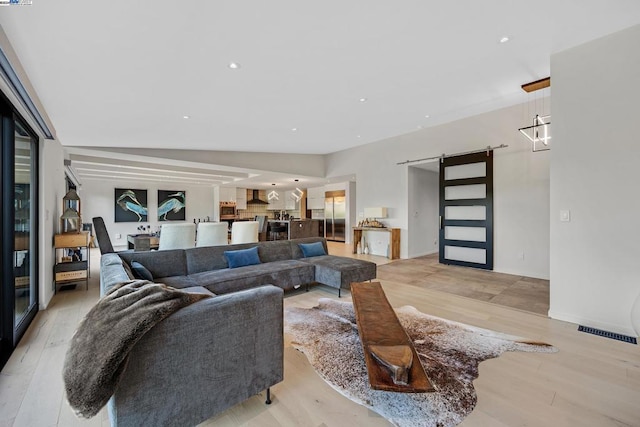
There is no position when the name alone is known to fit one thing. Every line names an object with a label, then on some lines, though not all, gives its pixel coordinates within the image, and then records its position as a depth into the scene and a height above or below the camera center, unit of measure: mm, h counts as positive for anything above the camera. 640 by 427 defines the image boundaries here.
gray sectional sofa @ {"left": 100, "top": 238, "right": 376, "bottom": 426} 1285 -771
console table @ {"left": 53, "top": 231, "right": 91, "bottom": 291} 4016 -774
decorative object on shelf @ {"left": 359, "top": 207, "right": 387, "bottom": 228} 7191 -79
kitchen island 8938 -495
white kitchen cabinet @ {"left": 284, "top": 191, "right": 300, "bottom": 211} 13270 +525
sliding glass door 2443 -150
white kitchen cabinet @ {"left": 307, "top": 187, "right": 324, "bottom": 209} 11564 +654
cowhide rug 1715 -1193
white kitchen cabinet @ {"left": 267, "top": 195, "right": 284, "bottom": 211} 13797 +454
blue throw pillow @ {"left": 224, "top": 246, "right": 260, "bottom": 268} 3916 -638
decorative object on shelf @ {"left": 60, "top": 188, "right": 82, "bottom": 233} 4316 -96
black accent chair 4188 -392
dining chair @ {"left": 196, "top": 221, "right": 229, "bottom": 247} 4812 -368
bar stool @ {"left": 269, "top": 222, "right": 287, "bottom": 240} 9133 -561
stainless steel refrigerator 10594 -80
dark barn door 5527 +61
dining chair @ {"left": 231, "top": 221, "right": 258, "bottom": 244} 5113 -351
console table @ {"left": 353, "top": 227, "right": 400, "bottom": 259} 6942 -731
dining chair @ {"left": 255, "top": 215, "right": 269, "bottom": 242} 8389 -459
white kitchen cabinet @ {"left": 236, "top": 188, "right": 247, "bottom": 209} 12195 +668
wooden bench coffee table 1511 -898
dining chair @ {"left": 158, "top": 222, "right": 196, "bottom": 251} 4590 -389
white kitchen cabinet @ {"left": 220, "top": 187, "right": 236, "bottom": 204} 11289 +788
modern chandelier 3963 +1429
